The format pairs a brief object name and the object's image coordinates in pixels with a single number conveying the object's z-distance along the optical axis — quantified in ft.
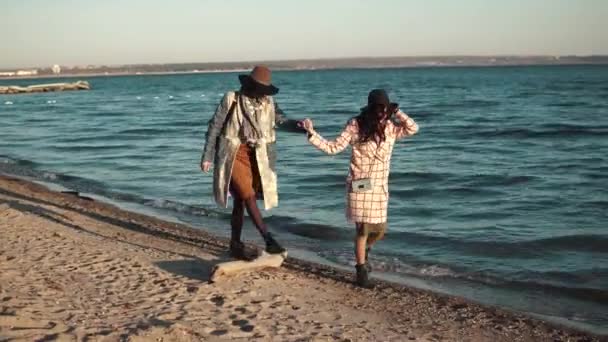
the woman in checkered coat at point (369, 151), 17.06
